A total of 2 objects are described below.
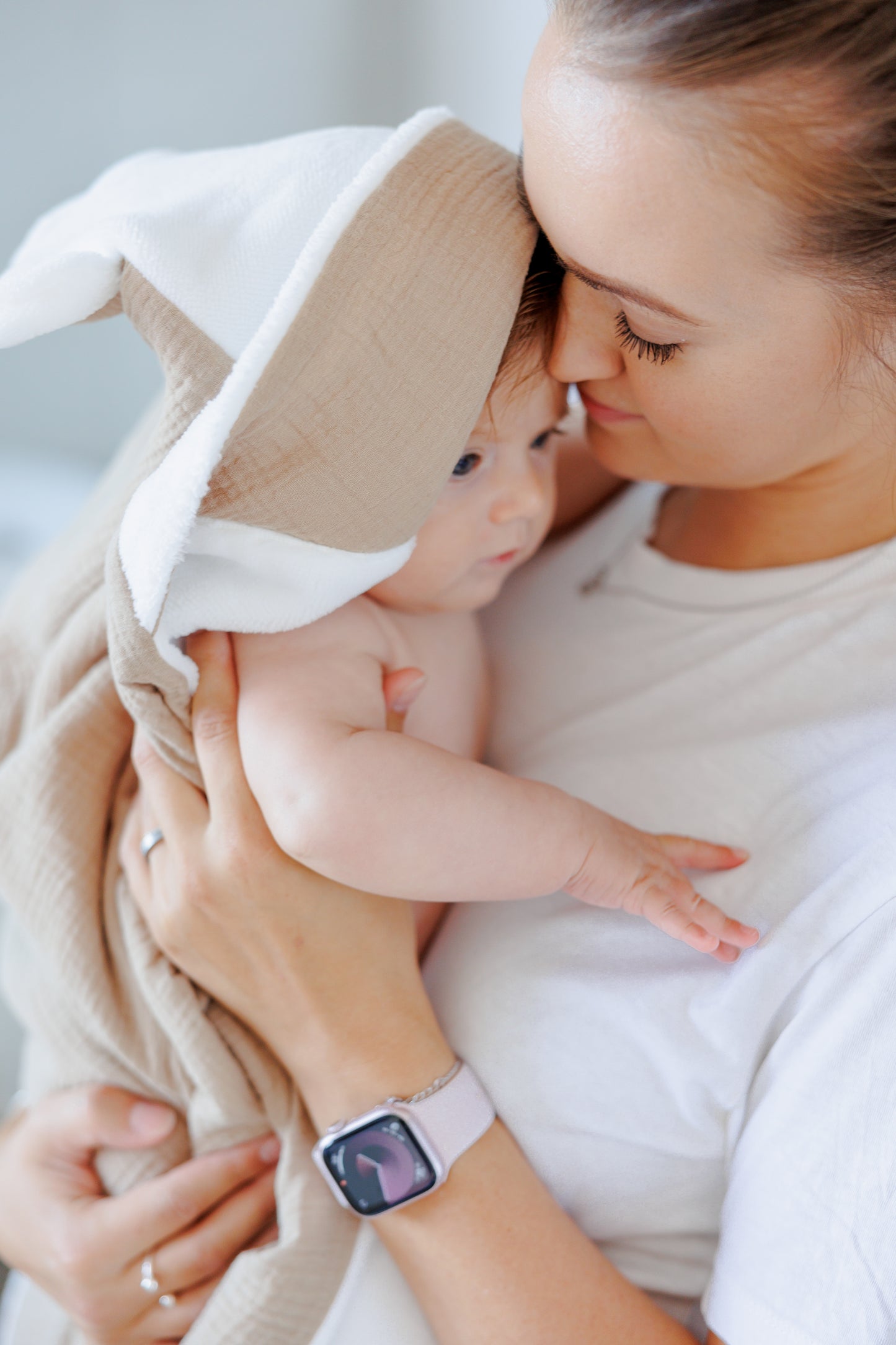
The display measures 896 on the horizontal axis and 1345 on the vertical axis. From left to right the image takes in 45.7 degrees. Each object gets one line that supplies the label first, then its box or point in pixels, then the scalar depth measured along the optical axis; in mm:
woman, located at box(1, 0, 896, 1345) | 707
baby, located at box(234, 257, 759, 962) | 835
